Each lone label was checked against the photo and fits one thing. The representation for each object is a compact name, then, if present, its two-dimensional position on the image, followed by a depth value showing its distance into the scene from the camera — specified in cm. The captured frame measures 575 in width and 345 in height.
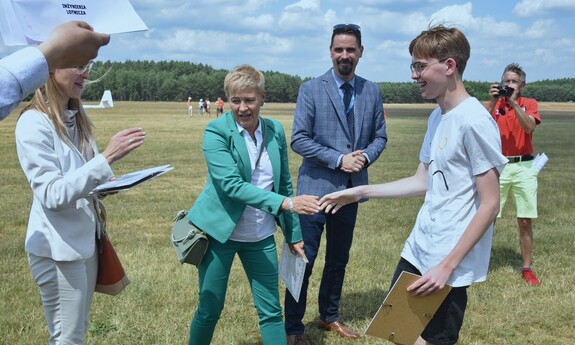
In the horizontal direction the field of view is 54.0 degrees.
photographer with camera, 651
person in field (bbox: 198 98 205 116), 6006
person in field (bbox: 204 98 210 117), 6034
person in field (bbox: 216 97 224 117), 5444
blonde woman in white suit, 272
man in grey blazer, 484
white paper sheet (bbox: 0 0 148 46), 190
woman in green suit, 373
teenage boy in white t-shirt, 280
